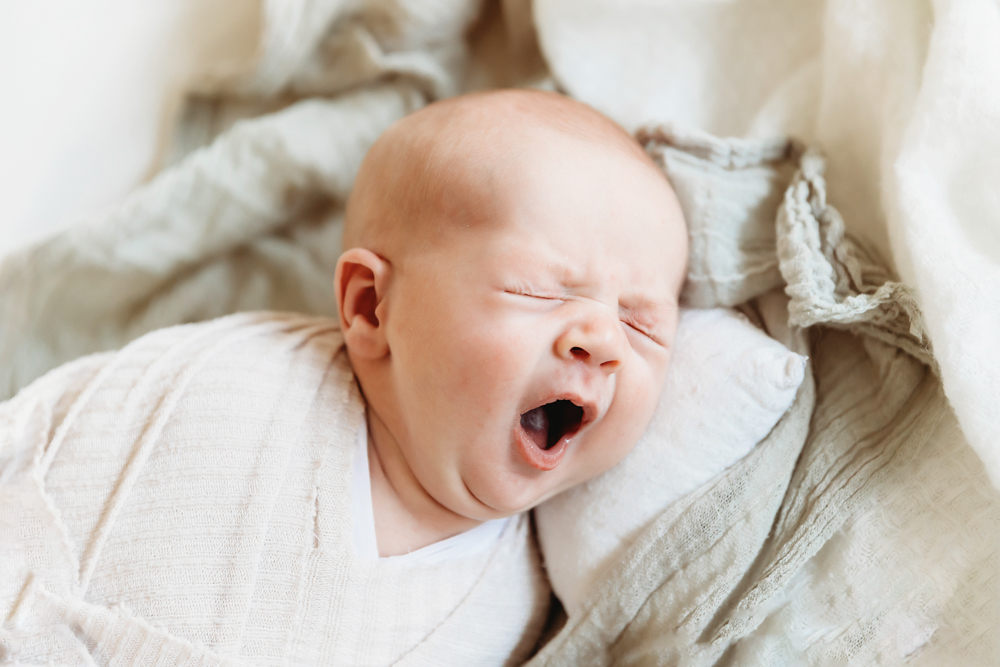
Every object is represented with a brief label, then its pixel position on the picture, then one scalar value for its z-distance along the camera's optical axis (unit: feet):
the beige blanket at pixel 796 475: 1.31
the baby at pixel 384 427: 1.30
